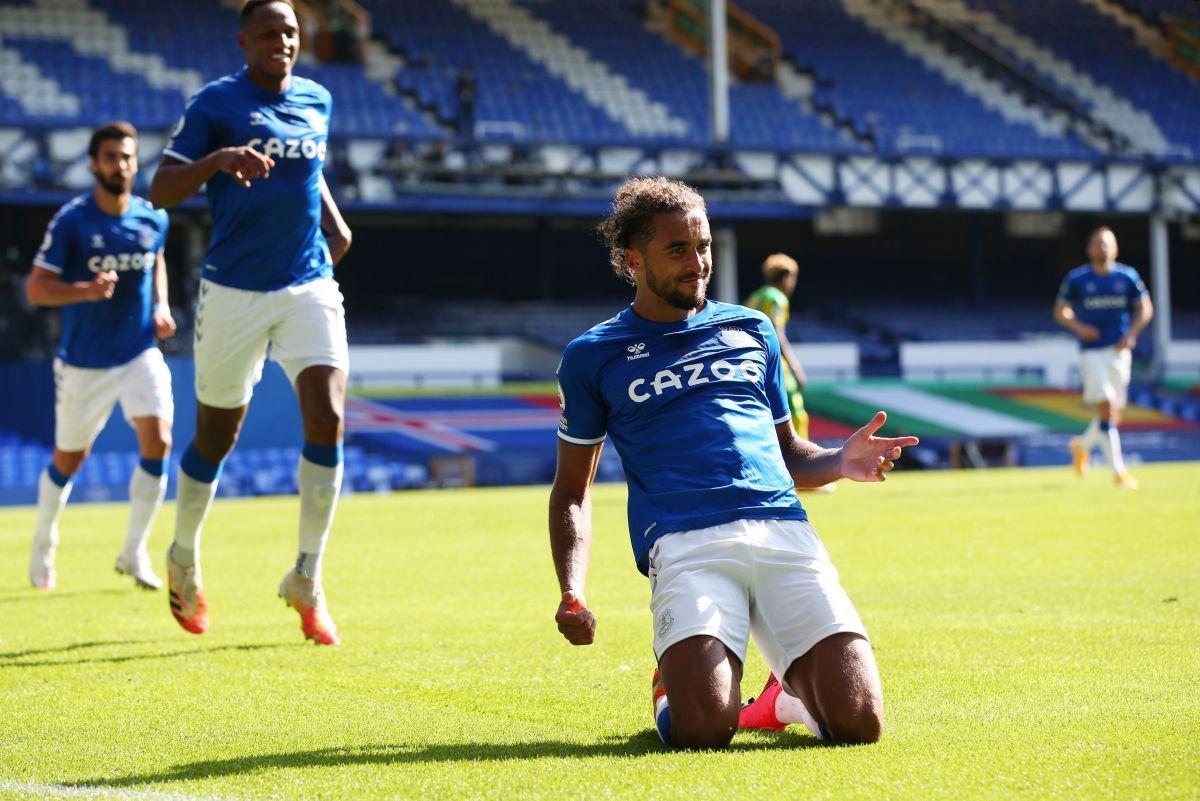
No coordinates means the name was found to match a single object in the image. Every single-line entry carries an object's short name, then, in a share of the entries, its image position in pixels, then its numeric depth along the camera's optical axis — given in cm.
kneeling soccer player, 440
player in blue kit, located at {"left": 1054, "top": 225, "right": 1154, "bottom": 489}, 1644
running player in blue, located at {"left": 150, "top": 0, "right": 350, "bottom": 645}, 646
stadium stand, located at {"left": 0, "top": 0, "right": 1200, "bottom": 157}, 3002
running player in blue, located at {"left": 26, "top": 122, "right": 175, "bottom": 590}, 881
